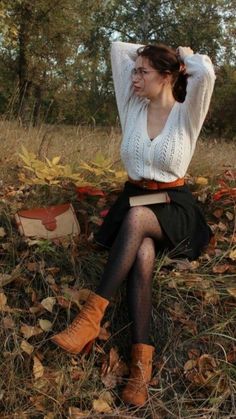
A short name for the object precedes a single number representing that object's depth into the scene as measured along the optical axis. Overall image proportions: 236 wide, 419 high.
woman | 2.38
